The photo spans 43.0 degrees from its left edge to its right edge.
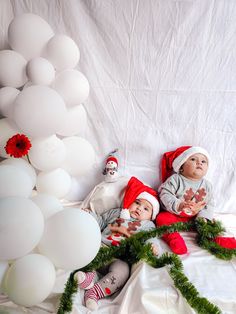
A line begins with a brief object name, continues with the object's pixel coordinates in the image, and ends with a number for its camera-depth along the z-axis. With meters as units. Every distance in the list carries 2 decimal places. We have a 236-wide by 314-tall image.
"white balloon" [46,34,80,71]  1.13
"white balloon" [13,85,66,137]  1.00
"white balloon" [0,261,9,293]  0.86
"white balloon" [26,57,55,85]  1.09
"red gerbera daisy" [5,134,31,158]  1.04
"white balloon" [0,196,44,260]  0.76
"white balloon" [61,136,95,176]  1.29
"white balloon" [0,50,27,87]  1.09
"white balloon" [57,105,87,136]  1.25
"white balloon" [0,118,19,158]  1.12
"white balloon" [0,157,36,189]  1.08
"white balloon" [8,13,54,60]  1.10
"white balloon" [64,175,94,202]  1.53
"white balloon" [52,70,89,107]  1.16
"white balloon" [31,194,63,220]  0.94
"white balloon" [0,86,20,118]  1.10
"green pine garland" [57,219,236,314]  0.90
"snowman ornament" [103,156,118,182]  1.44
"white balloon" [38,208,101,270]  0.86
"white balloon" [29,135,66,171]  1.11
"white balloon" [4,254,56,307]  0.83
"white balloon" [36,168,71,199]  1.21
